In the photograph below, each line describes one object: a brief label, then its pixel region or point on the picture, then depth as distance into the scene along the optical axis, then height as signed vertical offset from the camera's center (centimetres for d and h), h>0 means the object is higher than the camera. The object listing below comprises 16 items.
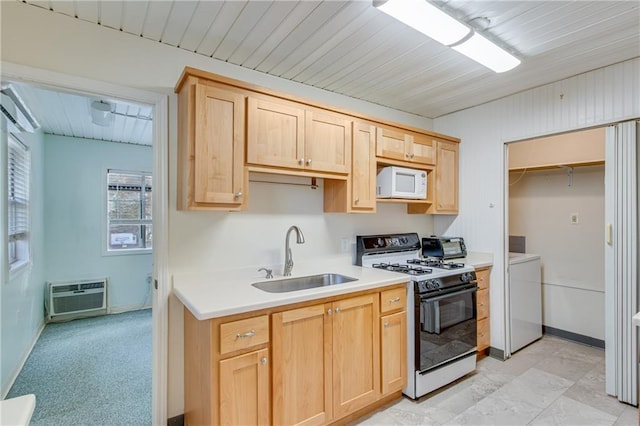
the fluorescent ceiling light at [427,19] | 157 +102
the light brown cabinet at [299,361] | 158 -85
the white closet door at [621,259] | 225 -33
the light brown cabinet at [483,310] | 292 -90
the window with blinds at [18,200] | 276 +13
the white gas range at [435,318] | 230 -80
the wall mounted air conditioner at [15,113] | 210 +79
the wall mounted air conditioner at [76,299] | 400 -110
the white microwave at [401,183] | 276 +28
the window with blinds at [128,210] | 460 +6
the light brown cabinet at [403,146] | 269 +61
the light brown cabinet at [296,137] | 204 +53
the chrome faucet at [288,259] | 235 -34
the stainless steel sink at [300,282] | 219 -51
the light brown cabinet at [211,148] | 184 +40
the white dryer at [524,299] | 308 -87
